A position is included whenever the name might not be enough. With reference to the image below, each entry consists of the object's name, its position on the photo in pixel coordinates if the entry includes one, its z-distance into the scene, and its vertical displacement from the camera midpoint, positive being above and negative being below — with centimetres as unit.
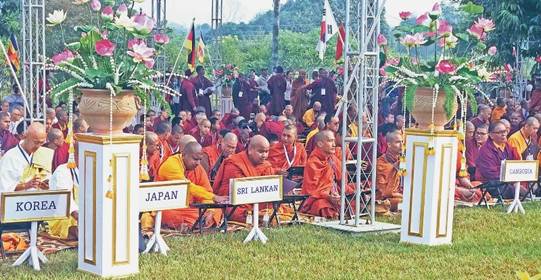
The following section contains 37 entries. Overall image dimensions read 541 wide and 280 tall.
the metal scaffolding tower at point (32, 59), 1116 +0
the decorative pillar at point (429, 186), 916 -125
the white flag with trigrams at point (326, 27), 1650 +79
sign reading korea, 736 -129
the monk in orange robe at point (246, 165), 1023 -121
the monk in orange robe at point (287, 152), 1260 -128
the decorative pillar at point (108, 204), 732 -124
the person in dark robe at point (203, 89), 1980 -58
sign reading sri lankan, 891 -132
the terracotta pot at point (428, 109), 911 -40
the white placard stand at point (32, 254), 766 -178
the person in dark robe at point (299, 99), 2144 -81
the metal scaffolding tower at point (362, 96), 975 -32
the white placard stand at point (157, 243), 848 -181
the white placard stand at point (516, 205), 1147 -178
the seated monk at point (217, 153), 1119 -124
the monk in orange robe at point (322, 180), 1106 -148
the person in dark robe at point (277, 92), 2247 -68
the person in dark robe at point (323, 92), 2162 -61
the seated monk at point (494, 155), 1259 -122
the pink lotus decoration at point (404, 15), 947 +61
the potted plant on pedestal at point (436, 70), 906 +1
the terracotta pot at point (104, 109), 734 -41
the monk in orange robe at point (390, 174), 1162 -144
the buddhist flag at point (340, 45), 1430 +41
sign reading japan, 803 -127
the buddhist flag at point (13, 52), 1377 +10
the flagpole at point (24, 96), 1096 -48
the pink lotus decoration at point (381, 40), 994 +34
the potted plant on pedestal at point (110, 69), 734 -7
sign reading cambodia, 1109 -127
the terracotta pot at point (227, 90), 2434 -72
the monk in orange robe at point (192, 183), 968 -140
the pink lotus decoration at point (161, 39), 860 +24
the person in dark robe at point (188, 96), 1911 -73
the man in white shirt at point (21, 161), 852 -105
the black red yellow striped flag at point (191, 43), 1923 +47
